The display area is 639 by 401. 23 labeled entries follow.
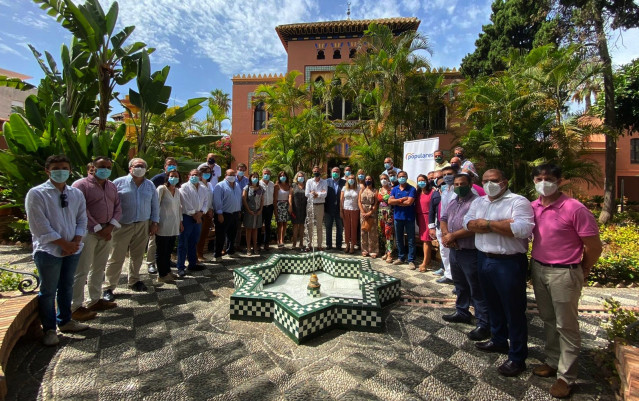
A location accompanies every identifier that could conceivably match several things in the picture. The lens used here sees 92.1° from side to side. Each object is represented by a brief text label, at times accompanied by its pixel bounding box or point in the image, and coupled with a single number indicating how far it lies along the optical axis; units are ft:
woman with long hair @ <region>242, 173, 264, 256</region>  21.29
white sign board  26.23
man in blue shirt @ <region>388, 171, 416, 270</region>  18.97
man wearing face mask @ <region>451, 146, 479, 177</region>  18.06
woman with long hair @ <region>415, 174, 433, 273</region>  18.70
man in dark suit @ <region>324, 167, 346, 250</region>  23.06
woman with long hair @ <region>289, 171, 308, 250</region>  22.82
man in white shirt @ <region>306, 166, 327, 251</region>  22.31
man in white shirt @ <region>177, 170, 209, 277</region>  17.10
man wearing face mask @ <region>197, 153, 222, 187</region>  20.66
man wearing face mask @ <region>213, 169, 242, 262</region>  20.12
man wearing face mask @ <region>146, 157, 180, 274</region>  16.35
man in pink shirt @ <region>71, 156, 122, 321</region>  11.59
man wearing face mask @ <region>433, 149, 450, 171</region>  20.19
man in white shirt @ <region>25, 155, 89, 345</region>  9.48
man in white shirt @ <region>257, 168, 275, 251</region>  22.27
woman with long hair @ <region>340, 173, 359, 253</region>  21.66
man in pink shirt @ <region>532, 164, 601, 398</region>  7.67
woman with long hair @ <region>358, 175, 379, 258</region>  20.77
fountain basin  10.62
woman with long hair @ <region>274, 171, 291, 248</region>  22.91
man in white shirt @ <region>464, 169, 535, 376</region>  8.36
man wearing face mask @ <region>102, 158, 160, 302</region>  13.67
